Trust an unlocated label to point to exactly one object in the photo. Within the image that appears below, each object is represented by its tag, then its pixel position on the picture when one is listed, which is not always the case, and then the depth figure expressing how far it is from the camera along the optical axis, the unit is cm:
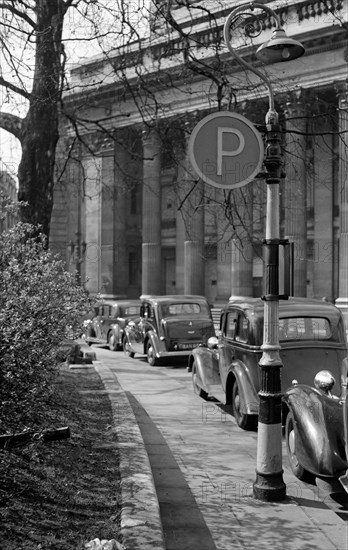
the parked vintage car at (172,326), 1878
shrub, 543
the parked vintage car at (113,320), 2453
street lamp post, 635
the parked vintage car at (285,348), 946
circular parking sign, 633
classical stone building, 2756
